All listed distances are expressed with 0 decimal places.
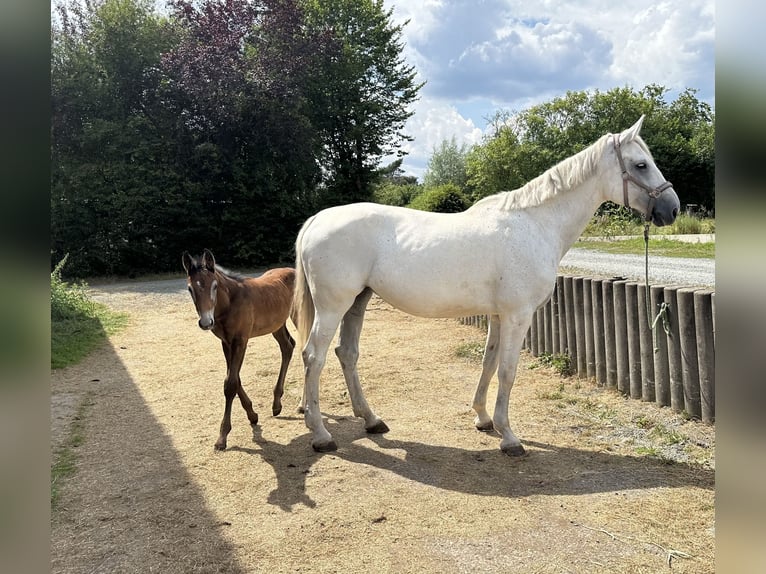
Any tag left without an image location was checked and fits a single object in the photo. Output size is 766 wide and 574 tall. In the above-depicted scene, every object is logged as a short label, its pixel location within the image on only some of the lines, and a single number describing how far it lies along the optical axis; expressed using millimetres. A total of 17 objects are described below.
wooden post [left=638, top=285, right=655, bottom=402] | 4453
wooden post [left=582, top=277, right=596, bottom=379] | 5230
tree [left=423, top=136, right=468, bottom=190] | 46625
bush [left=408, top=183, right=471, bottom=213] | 20000
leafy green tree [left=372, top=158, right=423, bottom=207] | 23047
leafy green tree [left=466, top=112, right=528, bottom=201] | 32812
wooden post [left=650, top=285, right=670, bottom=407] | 4281
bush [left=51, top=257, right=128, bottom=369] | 6922
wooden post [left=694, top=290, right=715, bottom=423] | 3859
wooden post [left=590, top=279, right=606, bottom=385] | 5066
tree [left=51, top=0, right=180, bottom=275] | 15602
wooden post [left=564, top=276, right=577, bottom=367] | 5523
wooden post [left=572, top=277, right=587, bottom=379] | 5348
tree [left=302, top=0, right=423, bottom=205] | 21391
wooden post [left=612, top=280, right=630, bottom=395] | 4746
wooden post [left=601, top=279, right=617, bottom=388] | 4895
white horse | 3635
